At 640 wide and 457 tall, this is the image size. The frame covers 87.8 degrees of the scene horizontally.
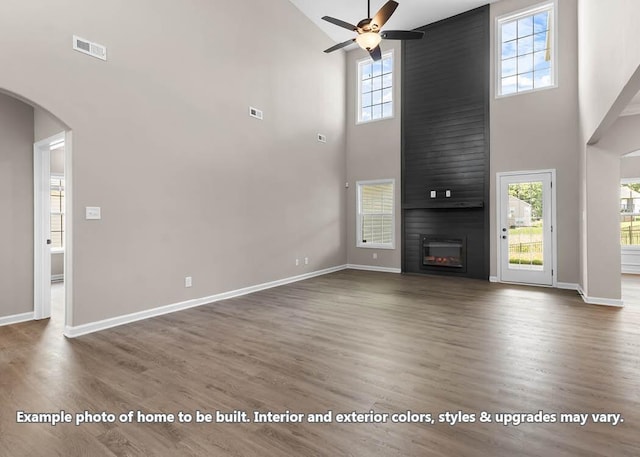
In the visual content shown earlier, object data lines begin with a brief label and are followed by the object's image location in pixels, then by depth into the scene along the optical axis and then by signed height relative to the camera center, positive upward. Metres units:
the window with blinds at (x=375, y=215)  7.85 +0.25
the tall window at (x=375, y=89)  7.84 +3.30
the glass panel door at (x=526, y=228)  5.99 -0.07
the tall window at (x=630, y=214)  7.40 +0.22
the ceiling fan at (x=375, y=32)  4.31 +2.67
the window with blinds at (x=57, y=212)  7.14 +0.31
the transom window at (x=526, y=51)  6.05 +3.27
